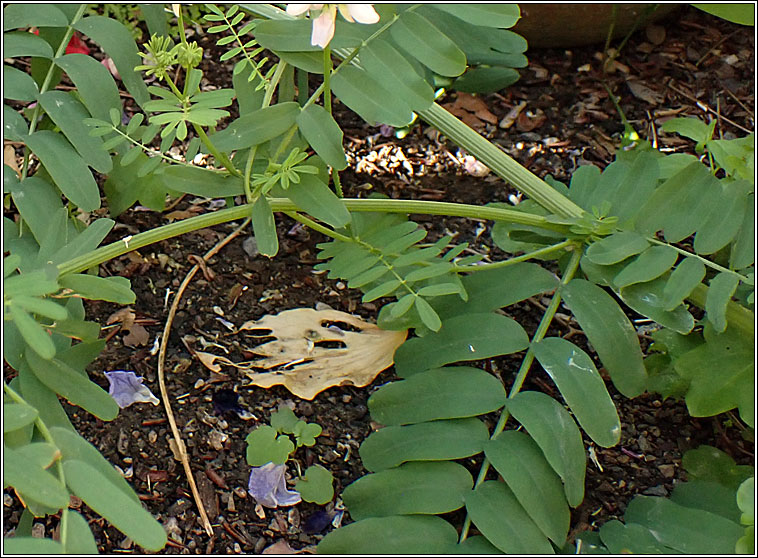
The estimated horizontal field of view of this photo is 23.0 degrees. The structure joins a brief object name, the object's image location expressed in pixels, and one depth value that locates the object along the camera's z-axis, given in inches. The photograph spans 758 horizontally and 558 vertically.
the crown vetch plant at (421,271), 10.2
